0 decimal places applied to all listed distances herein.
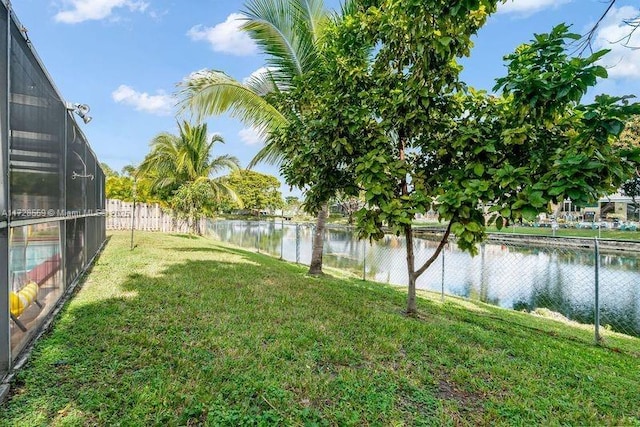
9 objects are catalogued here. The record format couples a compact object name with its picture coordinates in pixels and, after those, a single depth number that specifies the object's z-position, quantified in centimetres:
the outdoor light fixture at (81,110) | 431
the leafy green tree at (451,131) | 263
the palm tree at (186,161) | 1689
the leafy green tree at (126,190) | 2114
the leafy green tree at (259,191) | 4641
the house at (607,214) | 3638
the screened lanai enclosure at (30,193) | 215
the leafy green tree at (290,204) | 5789
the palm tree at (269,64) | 663
